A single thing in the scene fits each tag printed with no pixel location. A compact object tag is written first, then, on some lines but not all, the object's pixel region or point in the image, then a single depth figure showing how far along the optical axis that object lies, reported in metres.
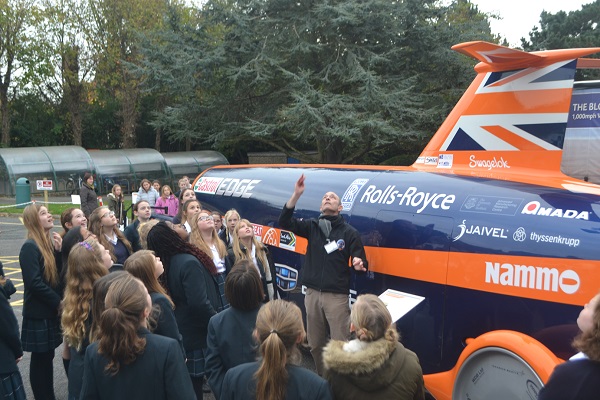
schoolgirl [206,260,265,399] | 3.38
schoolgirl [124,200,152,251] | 6.86
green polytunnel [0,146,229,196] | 26.31
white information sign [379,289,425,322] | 4.93
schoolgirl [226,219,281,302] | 5.82
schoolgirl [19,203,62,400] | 5.01
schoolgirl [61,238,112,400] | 3.69
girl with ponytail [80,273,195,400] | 2.70
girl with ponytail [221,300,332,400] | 2.62
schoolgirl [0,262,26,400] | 4.00
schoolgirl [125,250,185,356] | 3.63
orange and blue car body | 3.96
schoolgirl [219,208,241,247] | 6.64
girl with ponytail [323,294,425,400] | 2.80
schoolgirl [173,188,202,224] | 7.97
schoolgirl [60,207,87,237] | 5.90
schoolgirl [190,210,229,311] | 5.50
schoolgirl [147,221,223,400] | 4.39
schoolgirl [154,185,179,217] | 12.16
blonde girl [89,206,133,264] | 5.94
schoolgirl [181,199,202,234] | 6.57
